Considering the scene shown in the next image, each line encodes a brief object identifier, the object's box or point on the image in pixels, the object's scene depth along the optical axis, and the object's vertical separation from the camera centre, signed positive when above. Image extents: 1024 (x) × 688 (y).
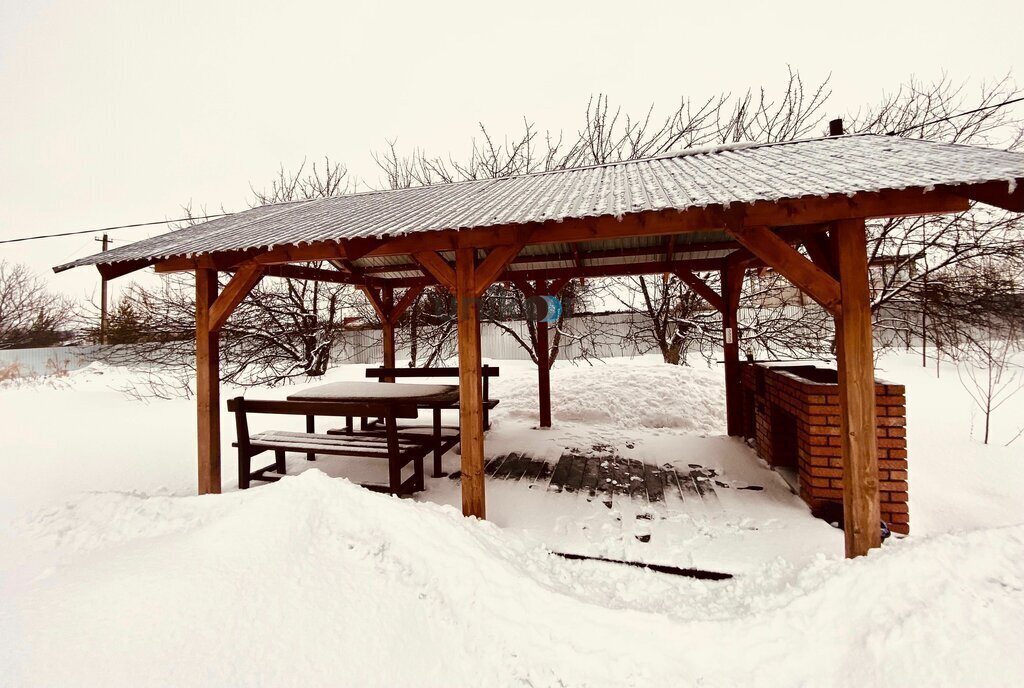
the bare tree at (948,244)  6.75 +1.44
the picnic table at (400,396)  4.47 -0.54
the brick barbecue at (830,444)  3.38 -0.87
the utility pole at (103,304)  10.86 +1.54
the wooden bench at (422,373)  6.09 -0.40
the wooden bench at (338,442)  3.99 -0.97
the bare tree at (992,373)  7.15 -0.90
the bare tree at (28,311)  17.95 +1.89
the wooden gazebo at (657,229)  2.70 +0.83
